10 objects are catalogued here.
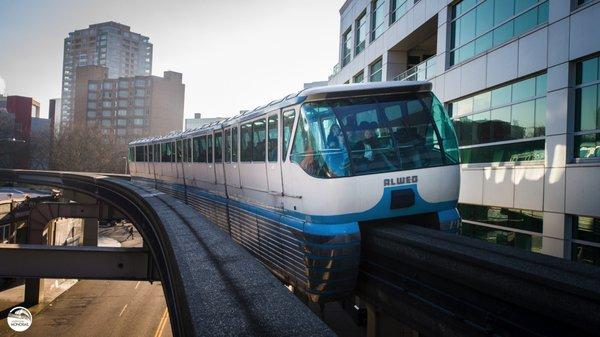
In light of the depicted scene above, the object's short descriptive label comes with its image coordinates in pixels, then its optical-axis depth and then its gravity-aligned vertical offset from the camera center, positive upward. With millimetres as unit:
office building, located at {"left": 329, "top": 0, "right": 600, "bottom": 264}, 8984 +1753
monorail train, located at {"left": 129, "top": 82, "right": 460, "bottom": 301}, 6094 -39
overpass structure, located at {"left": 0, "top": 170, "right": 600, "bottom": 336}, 3850 -1469
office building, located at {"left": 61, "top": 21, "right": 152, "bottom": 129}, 164875 +45508
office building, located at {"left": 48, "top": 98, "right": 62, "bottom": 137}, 73925 +12861
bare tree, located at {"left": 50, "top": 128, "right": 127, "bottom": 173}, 70625 +1553
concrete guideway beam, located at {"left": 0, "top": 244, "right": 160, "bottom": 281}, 14359 -3600
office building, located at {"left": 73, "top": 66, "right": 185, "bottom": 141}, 102312 +14658
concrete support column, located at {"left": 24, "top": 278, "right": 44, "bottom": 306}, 27188 -8758
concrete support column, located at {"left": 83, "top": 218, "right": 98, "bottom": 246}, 36500 -6296
